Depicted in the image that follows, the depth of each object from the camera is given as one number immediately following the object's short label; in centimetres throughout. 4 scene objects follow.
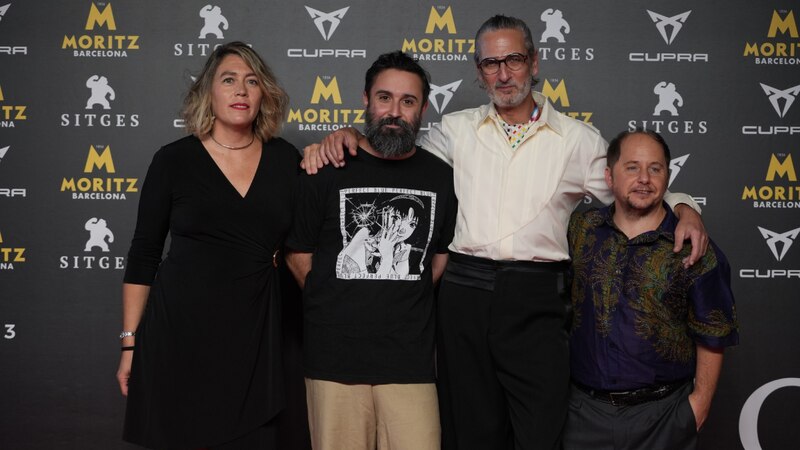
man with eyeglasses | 200
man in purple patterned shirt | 186
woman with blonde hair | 190
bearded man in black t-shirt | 197
